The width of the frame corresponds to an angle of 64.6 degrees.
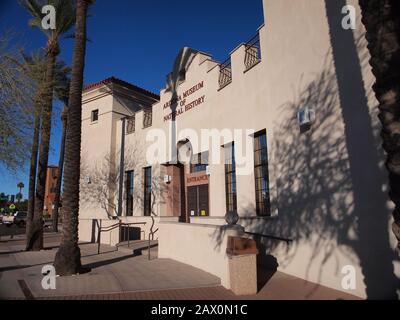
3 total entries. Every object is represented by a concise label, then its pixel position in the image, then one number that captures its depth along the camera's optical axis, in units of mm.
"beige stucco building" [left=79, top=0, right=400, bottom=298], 6309
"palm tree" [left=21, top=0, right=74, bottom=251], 13693
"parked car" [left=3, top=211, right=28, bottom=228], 37031
